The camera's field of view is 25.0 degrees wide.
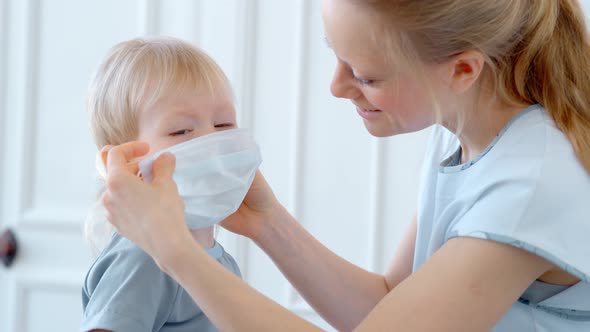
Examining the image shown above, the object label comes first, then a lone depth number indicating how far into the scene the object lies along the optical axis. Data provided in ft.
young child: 4.00
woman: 3.73
